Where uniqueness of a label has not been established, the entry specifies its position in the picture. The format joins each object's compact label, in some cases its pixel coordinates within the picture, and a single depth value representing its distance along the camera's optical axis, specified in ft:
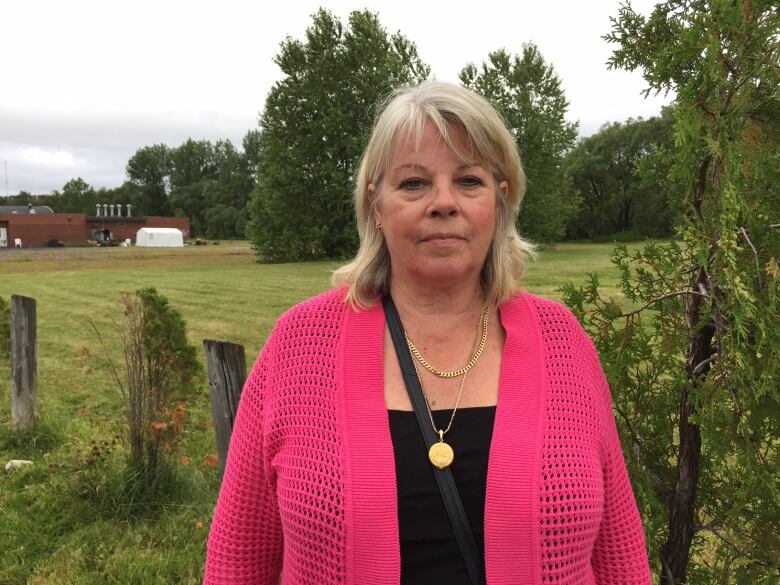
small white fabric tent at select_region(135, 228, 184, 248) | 232.53
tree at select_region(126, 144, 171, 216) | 326.59
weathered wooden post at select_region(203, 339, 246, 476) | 10.15
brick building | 216.74
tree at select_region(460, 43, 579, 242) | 115.24
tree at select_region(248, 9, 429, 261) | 105.09
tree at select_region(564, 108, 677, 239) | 157.48
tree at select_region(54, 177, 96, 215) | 320.50
